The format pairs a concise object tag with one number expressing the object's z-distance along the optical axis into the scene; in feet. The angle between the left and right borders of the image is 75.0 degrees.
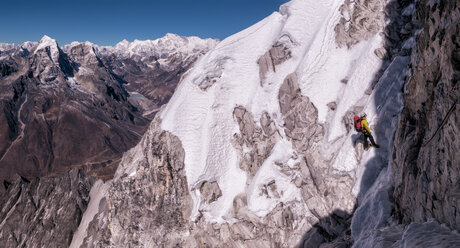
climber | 61.59
